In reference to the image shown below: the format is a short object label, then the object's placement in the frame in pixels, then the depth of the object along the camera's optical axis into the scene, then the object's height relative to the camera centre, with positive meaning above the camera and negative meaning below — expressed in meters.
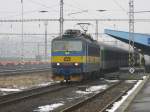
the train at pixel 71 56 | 30.41 -0.30
